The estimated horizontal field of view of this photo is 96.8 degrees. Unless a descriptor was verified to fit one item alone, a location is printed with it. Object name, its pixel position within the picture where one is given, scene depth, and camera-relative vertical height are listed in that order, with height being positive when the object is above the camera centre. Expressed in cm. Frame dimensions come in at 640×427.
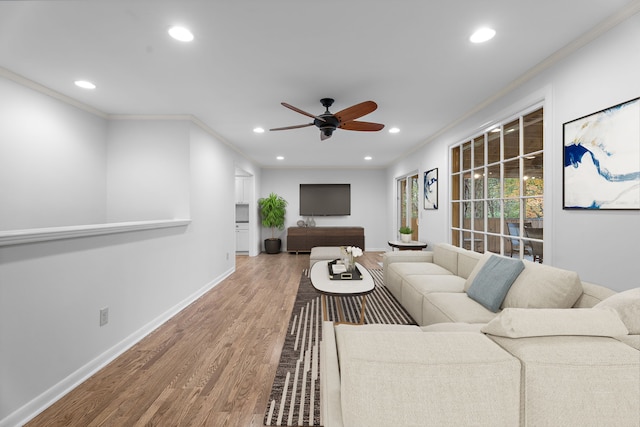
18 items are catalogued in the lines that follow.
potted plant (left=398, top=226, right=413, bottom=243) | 536 -45
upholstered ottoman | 507 -78
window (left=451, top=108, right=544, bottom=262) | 266 +24
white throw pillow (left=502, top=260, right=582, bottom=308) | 180 -53
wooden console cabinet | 761 -71
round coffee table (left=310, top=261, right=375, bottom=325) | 255 -71
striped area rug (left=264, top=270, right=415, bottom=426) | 169 -118
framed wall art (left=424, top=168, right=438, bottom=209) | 478 +39
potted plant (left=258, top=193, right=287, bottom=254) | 756 -8
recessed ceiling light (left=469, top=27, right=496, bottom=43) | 196 +125
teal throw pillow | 219 -57
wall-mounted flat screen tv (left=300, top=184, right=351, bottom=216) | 814 +34
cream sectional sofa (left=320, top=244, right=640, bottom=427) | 81 -48
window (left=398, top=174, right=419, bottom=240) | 616 +20
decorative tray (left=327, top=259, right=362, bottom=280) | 297 -67
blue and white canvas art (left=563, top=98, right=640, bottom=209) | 175 +35
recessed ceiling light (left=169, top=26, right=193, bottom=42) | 193 +125
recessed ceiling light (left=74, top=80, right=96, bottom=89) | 269 +125
